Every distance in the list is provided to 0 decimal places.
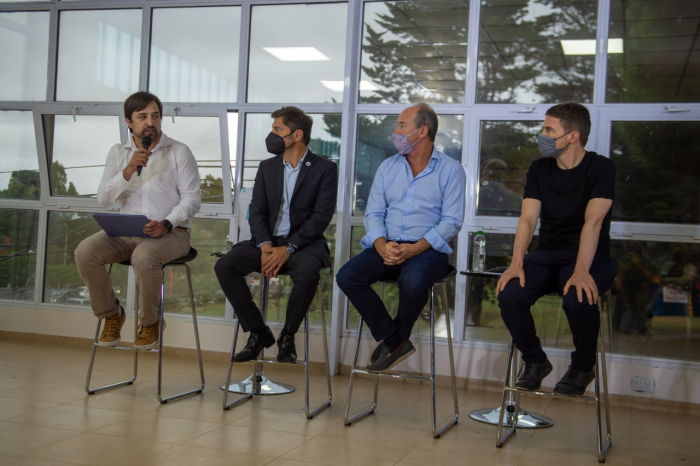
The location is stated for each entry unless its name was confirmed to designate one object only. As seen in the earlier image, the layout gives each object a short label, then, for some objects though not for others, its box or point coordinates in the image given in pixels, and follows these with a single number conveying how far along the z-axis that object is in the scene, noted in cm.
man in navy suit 348
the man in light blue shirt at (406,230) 327
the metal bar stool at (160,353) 359
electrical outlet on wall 404
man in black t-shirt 298
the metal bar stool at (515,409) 292
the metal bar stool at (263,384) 346
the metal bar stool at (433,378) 316
